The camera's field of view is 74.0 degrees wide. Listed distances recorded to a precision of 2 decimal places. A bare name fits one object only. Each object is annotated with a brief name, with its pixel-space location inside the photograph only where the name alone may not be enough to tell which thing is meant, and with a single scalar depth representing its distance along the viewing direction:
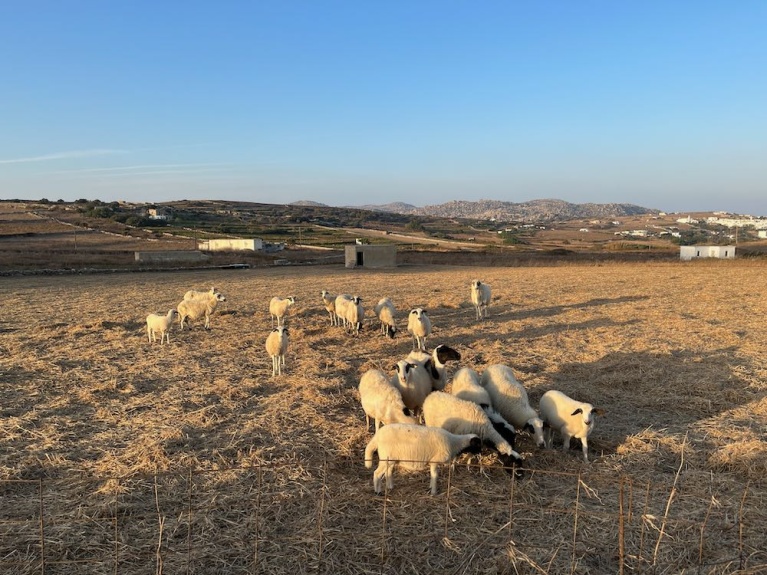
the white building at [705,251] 63.93
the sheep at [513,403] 7.97
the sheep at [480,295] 18.84
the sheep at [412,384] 8.93
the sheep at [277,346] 11.86
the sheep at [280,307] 17.61
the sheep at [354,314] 16.41
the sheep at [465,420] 7.04
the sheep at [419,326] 14.33
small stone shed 48.06
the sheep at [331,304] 18.53
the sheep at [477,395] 7.52
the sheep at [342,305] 17.06
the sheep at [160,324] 15.02
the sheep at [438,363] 9.65
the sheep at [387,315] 15.91
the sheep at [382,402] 8.03
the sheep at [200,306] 17.03
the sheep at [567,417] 7.59
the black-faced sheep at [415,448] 6.54
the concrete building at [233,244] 71.69
